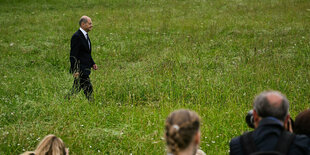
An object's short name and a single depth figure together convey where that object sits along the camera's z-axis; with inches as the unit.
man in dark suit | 597.0
